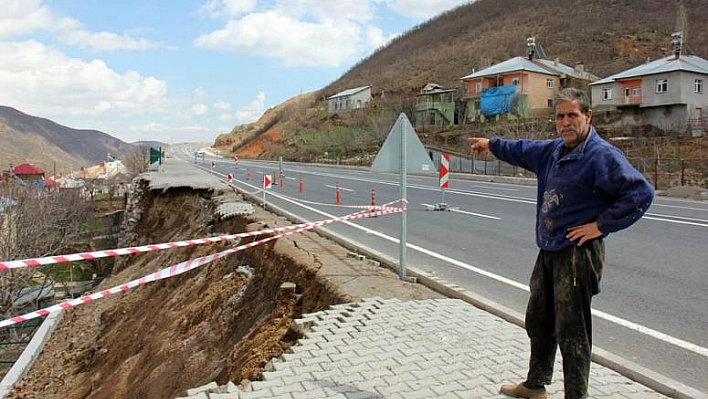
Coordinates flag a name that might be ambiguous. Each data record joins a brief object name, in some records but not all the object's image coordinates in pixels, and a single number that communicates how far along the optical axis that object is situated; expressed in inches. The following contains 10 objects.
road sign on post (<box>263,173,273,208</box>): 650.8
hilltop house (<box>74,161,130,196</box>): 2536.4
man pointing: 116.1
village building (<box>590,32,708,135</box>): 1722.4
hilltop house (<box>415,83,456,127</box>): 2544.3
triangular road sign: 255.0
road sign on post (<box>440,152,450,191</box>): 603.0
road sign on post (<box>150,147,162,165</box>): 1455.5
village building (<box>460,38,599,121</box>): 2257.6
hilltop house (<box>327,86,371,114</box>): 3582.7
